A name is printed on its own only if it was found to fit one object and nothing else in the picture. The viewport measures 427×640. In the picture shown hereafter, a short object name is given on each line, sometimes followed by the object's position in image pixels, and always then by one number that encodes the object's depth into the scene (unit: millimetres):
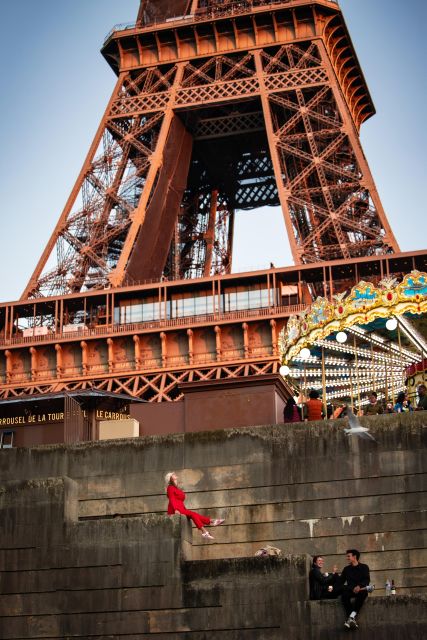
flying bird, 24688
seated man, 20688
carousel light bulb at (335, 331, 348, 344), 34800
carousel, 33781
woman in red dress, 23734
